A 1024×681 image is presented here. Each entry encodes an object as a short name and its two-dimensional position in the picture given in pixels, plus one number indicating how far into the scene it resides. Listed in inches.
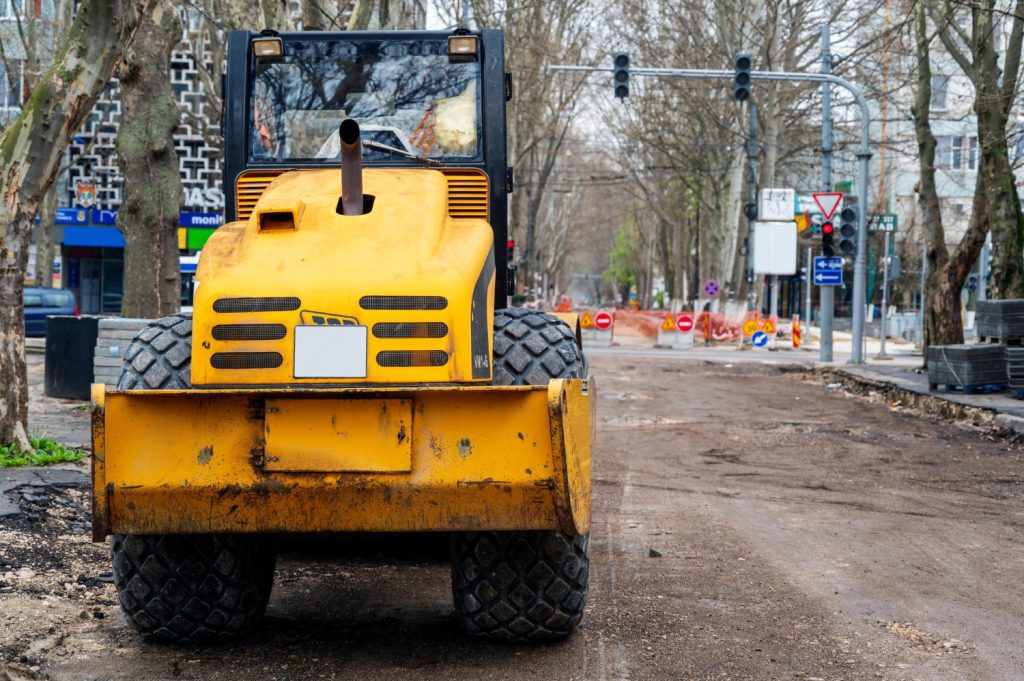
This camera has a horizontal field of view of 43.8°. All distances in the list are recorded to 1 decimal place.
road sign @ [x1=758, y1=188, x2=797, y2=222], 1382.9
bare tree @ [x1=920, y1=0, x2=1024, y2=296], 846.5
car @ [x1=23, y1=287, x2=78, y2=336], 1311.5
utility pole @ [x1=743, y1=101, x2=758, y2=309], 1552.7
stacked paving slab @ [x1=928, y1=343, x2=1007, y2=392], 745.0
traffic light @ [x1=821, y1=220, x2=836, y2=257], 1198.3
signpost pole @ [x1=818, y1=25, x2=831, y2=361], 1245.1
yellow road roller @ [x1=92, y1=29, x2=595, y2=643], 192.7
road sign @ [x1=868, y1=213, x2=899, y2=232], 1442.2
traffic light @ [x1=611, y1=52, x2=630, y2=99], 1031.0
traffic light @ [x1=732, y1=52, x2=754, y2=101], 992.2
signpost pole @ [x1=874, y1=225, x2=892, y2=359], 1296.8
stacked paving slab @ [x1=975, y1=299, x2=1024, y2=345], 718.5
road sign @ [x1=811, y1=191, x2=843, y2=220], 1146.7
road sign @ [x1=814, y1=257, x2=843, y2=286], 1193.4
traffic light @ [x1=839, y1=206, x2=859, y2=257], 1151.0
